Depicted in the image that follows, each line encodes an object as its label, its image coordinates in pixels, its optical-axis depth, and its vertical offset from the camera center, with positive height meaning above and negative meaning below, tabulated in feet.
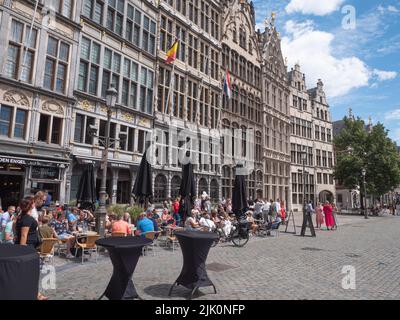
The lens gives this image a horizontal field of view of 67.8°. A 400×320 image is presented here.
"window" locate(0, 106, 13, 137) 49.62 +11.90
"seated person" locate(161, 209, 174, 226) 44.56 -3.57
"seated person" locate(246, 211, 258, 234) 48.24 -4.40
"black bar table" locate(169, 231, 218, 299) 18.81 -4.01
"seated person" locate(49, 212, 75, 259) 30.25 -4.07
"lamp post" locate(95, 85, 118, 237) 33.19 +0.81
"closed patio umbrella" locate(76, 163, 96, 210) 43.09 +0.61
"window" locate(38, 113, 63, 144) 55.26 +11.61
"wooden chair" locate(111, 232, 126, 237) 30.12 -4.01
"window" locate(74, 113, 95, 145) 61.38 +13.20
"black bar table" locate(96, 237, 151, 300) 16.66 -4.05
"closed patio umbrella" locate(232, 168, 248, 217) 47.78 -0.02
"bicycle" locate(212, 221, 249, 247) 39.11 -5.08
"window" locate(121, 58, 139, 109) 72.49 +27.29
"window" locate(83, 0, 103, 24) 64.56 +40.24
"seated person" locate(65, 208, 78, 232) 34.04 -3.15
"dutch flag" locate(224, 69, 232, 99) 93.25 +34.87
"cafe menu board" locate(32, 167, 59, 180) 52.75 +3.52
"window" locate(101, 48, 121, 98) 67.77 +28.90
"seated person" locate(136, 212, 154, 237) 33.73 -3.53
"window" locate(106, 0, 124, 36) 69.36 +42.07
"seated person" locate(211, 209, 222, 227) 45.20 -3.46
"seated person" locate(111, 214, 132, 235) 30.68 -3.39
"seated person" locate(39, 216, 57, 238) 26.12 -3.33
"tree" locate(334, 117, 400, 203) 122.62 +16.08
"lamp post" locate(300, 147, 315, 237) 49.20 -3.84
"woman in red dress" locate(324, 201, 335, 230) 60.54 -3.40
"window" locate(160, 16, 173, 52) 83.65 +45.32
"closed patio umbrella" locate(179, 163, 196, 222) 42.14 +1.10
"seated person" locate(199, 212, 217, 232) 39.14 -3.55
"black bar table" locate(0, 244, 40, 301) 11.59 -3.29
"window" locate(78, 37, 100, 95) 63.10 +27.34
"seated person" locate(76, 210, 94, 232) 35.74 -3.58
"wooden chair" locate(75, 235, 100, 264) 28.30 -4.86
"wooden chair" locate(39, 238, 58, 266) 24.89 -4.65
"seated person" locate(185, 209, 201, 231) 37.58 -3.56
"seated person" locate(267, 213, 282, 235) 49.61 -4.52
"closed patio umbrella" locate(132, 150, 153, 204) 42.45 +1.88
